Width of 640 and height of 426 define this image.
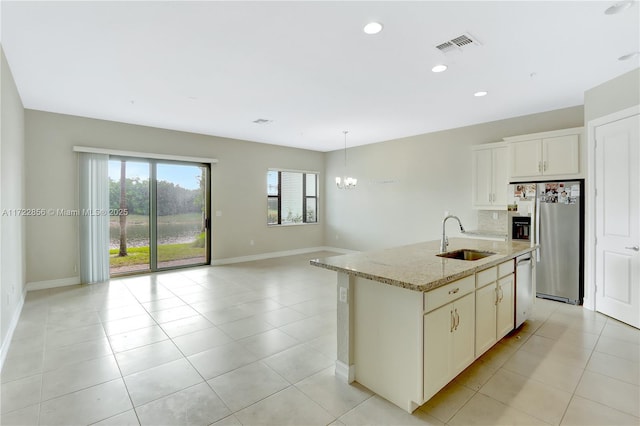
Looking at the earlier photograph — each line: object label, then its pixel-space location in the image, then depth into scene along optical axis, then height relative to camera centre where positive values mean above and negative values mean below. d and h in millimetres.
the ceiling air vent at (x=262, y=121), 5367 +1569
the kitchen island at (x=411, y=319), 1996 -792
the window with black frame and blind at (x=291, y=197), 7895 +337
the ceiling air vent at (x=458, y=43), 2697 +1491
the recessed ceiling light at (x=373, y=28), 2502 +1493
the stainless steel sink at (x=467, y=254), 3111 -468
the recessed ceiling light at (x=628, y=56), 3033 +1508
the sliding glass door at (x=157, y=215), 5676 -84
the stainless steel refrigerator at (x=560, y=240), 4262 -449
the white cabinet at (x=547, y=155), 4266 +773
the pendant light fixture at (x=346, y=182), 6526 +594
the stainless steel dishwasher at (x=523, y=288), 3244 -862
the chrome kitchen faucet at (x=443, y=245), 3054 -357
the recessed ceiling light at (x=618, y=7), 2252 +1487
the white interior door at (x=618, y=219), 3436 -129
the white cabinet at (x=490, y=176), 5137 +564
